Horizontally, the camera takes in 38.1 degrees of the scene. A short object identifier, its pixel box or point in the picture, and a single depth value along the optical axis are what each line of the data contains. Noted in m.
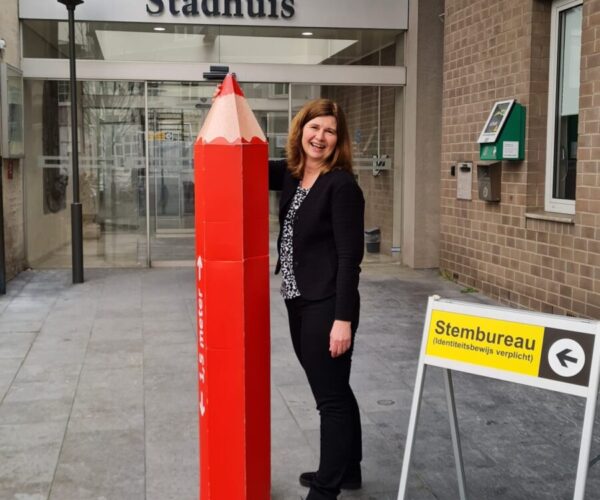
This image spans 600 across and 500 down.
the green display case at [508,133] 8.91
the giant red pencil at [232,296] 3.57
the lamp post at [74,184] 10.43
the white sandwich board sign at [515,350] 3.09
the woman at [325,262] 3.73
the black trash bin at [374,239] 12.74
